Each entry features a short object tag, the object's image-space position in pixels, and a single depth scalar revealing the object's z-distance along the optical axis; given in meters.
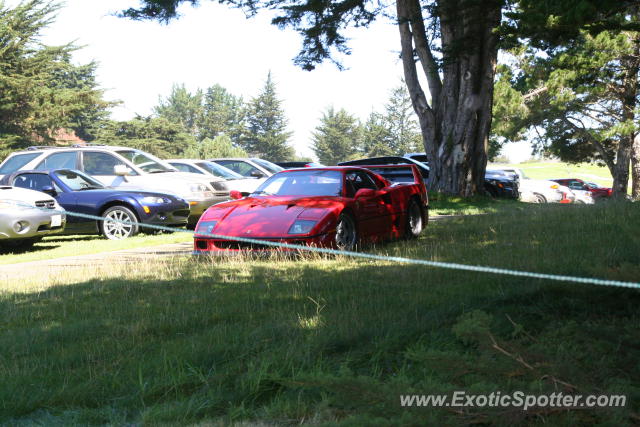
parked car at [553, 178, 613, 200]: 36.92
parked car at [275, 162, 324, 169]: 22.88
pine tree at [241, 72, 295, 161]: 92.88
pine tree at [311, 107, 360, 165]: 99.56
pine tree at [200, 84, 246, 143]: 104.38
